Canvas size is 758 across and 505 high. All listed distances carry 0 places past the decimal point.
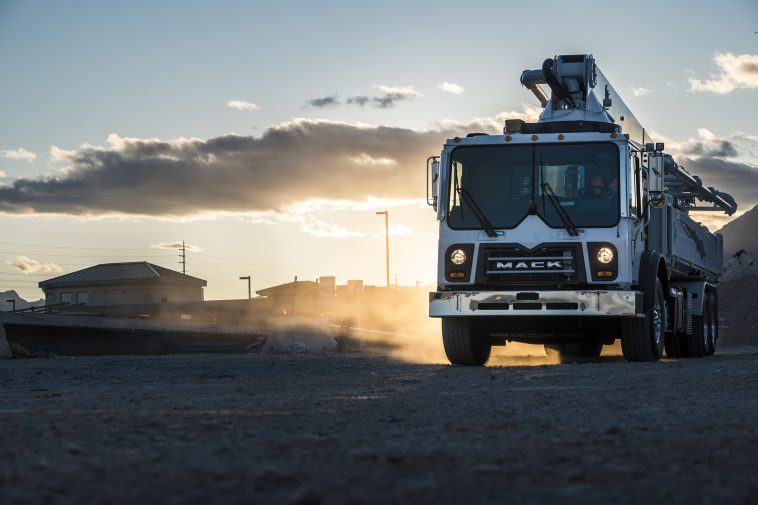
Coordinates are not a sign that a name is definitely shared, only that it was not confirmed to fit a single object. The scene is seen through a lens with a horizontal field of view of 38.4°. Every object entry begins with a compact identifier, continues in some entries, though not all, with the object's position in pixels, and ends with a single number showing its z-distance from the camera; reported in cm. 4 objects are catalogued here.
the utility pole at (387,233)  8375
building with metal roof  8825
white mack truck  1558
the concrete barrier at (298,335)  3269
